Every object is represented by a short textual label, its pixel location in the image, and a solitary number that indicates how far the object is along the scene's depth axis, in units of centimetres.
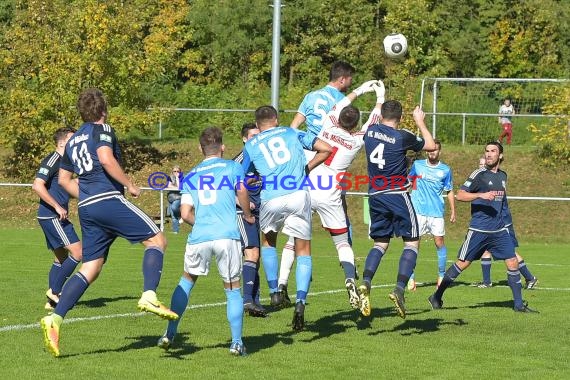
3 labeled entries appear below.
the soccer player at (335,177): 1133
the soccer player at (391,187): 1068
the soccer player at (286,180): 1005
